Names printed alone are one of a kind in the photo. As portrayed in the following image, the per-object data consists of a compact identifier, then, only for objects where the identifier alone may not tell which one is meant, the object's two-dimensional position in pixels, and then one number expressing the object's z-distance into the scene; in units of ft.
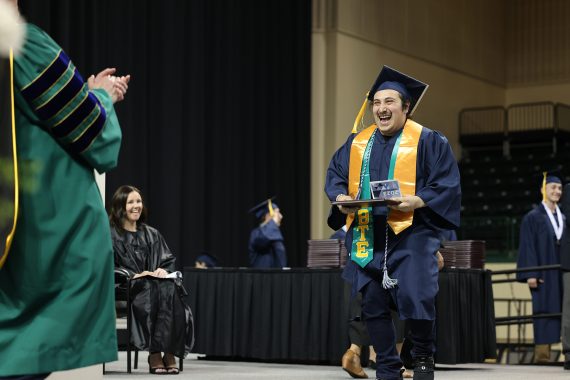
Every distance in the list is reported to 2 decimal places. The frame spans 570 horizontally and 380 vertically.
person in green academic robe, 12.98
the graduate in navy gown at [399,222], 25.05
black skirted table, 40.84
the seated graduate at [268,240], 62.29
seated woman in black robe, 37.77
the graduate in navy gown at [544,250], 53.70
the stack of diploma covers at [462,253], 42.53
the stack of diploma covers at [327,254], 44.06
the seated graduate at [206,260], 69.15
